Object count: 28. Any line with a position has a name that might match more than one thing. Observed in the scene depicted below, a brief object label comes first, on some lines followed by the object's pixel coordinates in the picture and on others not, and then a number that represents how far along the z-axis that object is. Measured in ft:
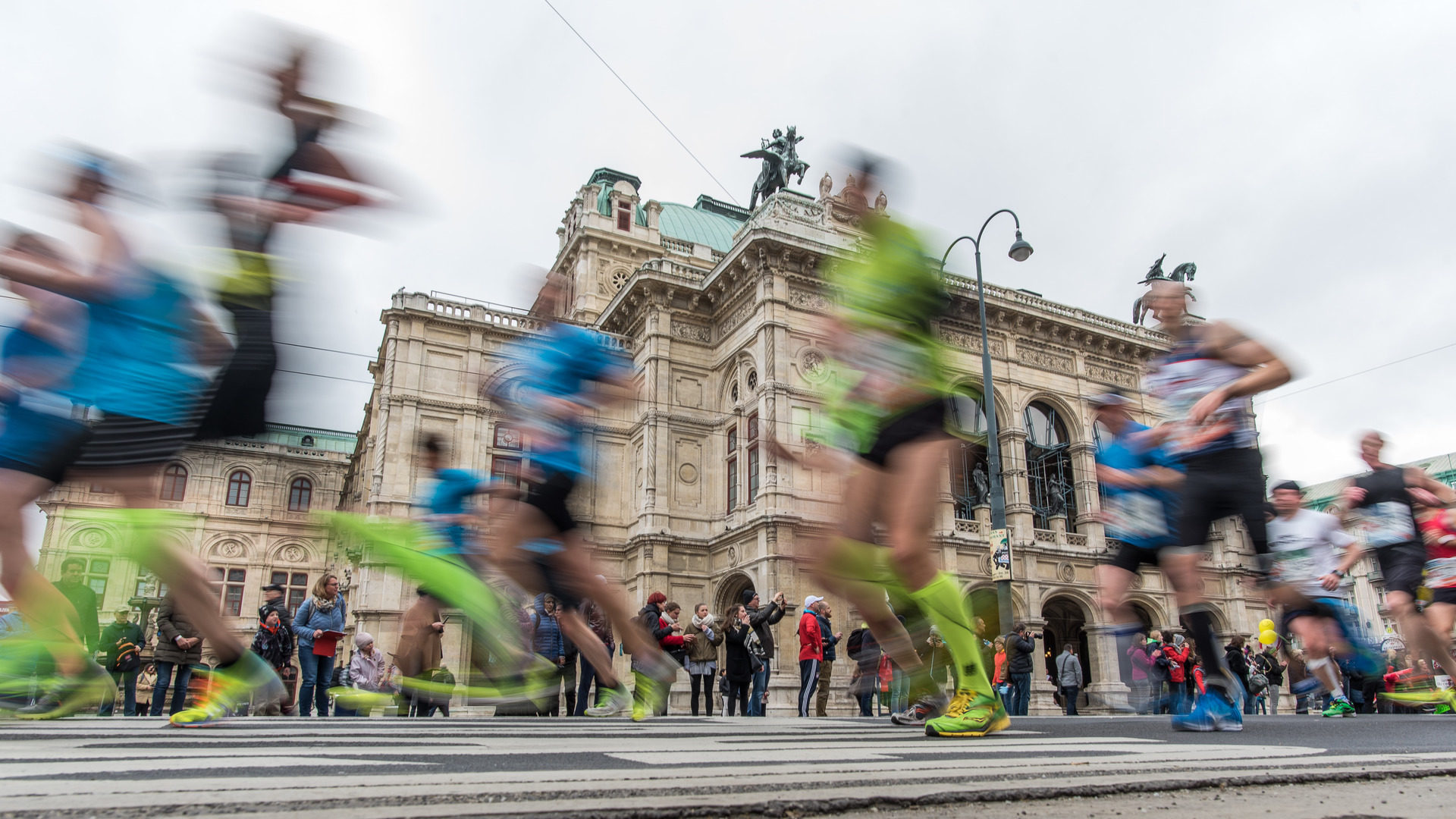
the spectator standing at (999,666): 44.88
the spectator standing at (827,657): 44.36
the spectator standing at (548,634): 35.47
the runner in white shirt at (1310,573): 19.92
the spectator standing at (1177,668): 42.24
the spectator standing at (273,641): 31.78
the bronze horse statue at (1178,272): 110.50
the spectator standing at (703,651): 45.14
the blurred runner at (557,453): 16.74
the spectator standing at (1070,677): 54.80
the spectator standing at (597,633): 36.11
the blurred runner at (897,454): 13.25
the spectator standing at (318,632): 31.19
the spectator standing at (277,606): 31.17
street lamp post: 54.29
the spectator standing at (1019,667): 46.09
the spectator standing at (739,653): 43.01
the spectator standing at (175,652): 28.32
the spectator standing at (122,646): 31.32
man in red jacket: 40.70
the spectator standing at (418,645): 21.63
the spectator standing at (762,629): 41.78
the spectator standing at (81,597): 23.16
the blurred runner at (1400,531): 22.30
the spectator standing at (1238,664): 48.96
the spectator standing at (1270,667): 64.08
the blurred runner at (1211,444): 15.43
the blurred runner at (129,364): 10.93
